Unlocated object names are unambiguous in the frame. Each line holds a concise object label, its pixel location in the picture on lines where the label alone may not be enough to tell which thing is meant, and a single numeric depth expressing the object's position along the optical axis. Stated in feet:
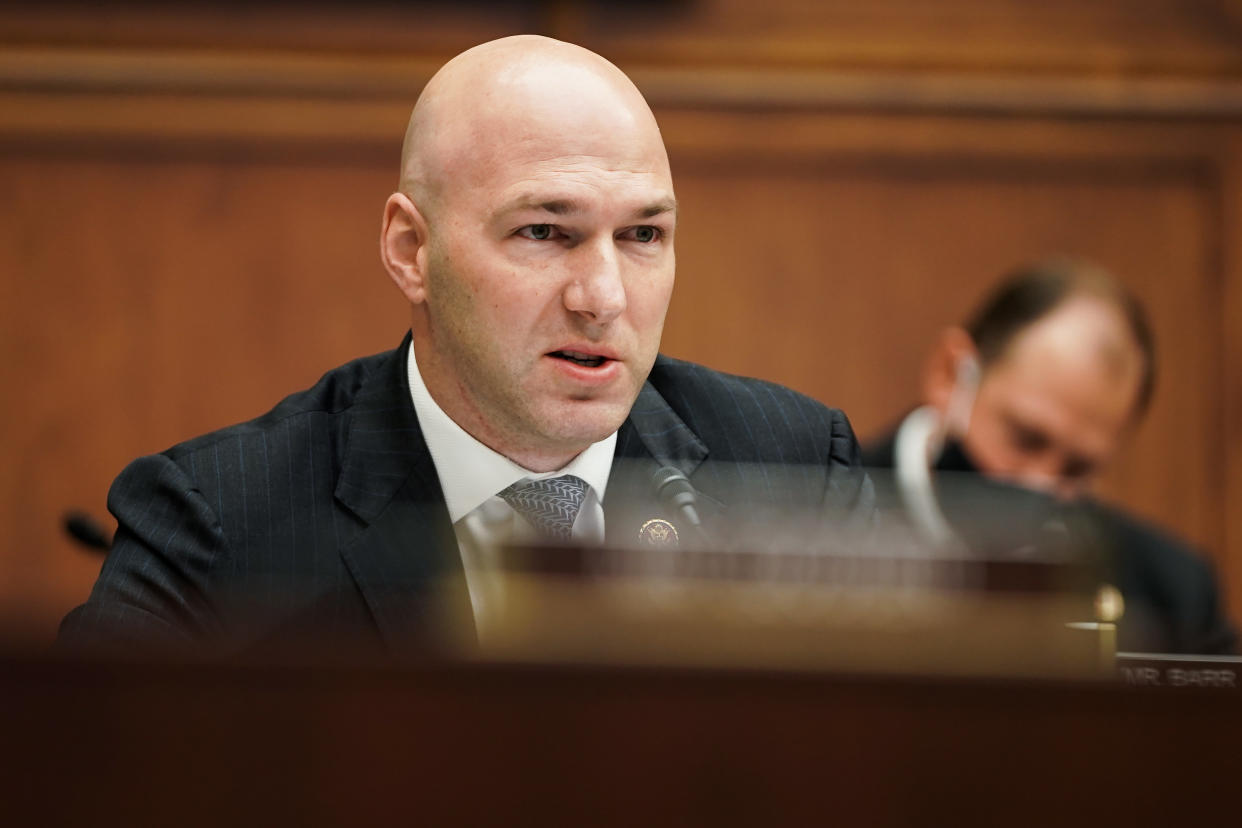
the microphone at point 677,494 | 11.92
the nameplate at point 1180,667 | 11.27
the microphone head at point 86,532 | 13.27
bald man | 12.26
